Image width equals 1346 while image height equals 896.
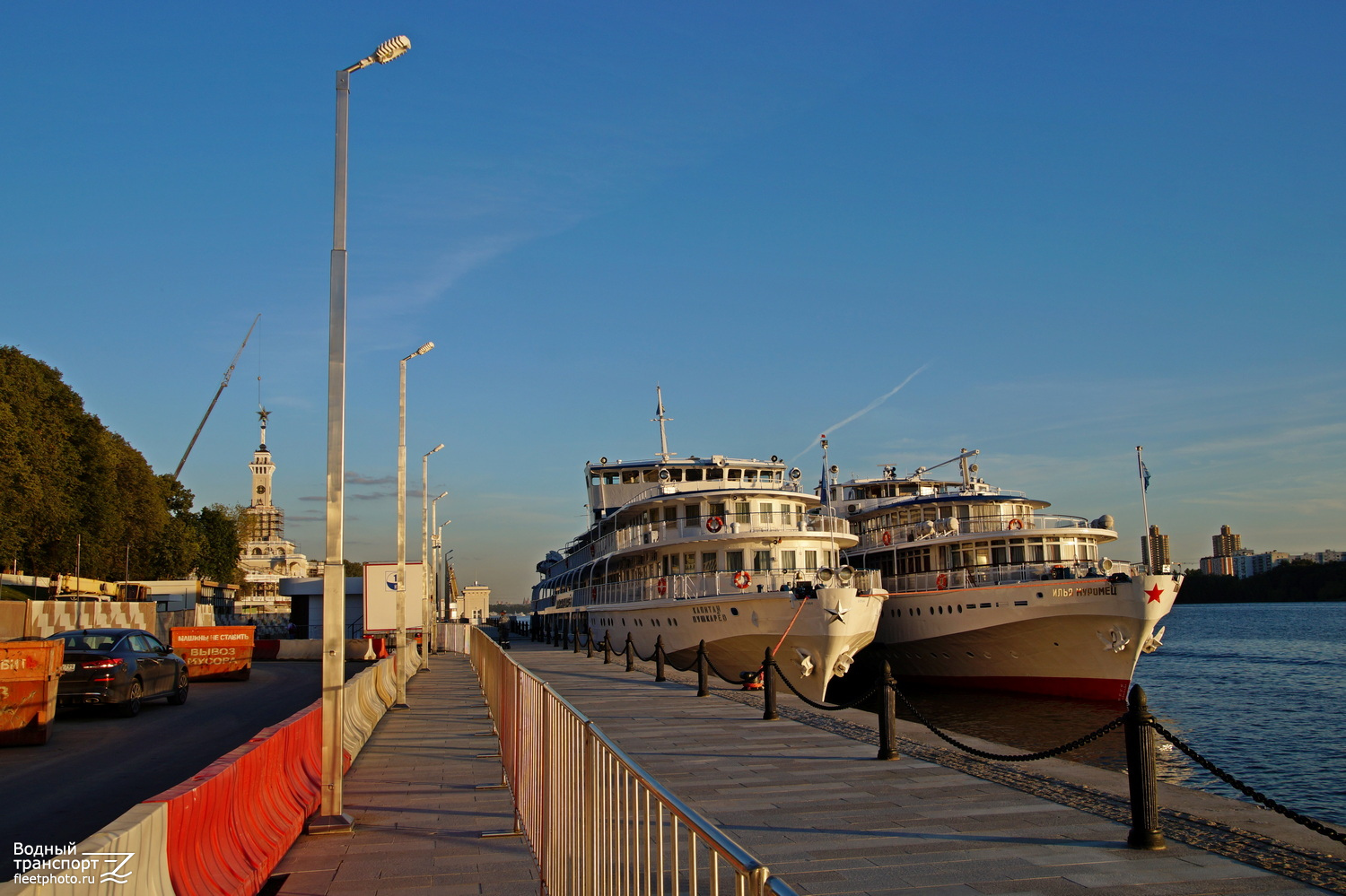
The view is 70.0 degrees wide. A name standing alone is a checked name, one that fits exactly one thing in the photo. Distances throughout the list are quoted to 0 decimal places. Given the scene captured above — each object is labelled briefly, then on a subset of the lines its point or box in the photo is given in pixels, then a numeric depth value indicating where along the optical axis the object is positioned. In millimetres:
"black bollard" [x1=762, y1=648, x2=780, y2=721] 14742
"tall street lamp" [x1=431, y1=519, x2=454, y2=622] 62369
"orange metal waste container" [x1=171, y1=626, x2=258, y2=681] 25719
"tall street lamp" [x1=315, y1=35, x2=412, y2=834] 8055
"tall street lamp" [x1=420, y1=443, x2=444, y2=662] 30703
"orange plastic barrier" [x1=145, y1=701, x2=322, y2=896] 4883
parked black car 16141
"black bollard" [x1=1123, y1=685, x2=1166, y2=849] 6883
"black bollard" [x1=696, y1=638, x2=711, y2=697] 18498
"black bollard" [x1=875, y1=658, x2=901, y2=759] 10852
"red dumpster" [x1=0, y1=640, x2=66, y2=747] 12766
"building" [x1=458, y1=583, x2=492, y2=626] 104188
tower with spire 141375
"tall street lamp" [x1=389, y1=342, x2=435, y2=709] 22797
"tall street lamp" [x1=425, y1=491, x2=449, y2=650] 38650
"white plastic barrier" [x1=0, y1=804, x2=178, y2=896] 3145
